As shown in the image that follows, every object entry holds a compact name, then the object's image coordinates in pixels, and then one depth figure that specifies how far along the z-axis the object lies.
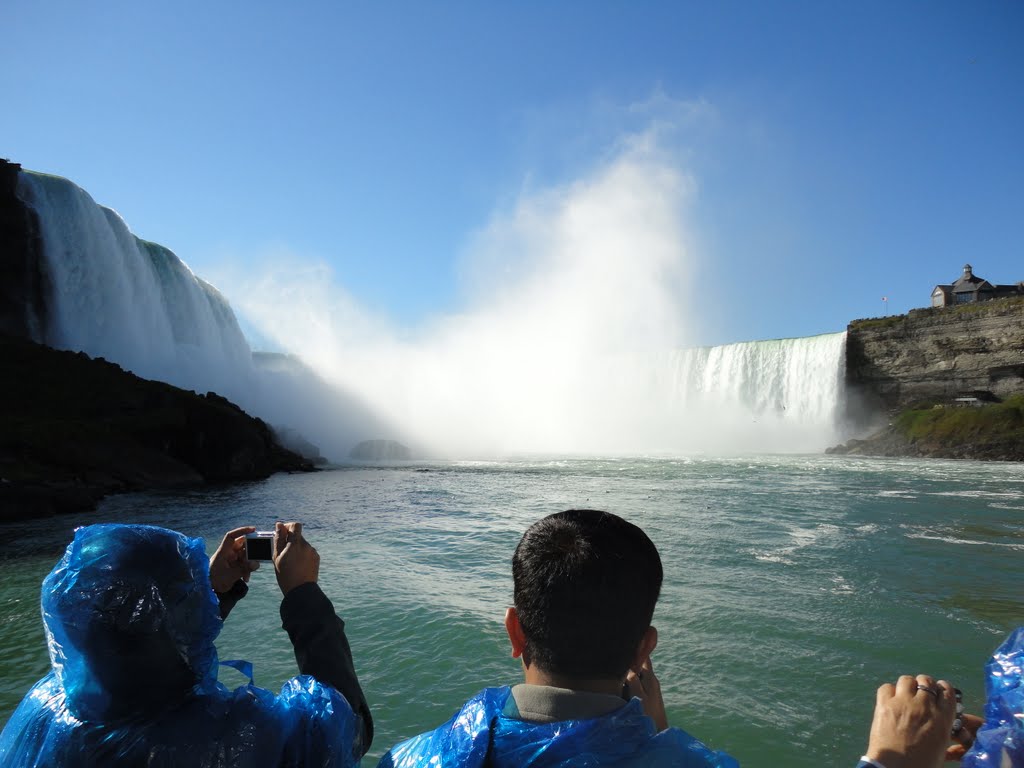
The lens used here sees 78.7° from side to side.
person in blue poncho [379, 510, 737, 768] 1.37
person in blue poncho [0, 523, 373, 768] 1.50
